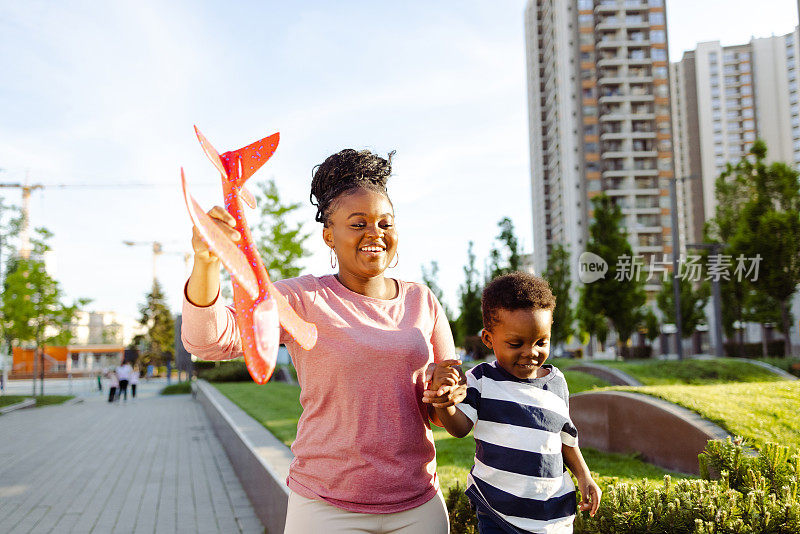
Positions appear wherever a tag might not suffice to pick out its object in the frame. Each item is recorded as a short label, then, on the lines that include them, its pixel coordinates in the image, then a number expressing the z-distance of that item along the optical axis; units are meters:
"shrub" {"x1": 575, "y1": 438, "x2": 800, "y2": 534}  3.13
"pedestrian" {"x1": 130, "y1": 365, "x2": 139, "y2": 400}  25.25
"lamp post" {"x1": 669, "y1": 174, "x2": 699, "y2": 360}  21.21
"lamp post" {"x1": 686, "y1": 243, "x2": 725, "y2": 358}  19.91
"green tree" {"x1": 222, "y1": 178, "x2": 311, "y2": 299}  24.95
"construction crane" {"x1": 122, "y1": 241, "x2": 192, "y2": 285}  77.69
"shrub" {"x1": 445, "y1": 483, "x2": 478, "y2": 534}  3.64
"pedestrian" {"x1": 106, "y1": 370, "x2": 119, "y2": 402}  22.78
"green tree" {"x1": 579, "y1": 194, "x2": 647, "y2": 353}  25.89
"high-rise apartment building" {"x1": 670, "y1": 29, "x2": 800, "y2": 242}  98.38
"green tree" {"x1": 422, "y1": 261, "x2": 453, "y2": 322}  31.50
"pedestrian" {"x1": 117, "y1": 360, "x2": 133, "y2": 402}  23.09
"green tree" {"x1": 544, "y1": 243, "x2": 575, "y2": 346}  25.30
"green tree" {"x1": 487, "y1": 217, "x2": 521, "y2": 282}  22.75
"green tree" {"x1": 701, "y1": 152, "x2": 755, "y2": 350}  25.80
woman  1.94
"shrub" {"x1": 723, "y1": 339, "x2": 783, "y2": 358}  28.33
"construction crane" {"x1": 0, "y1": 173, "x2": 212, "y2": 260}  53.06
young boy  2.17
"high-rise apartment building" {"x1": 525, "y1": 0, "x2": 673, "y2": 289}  67.62
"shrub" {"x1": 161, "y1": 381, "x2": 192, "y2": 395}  27.55
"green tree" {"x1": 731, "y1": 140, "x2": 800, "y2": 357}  18.91
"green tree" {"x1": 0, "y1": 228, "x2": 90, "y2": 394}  22.30
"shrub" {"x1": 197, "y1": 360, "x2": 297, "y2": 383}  26.12
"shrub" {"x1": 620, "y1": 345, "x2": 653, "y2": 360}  38.25
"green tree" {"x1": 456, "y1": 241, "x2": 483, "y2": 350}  26.08
